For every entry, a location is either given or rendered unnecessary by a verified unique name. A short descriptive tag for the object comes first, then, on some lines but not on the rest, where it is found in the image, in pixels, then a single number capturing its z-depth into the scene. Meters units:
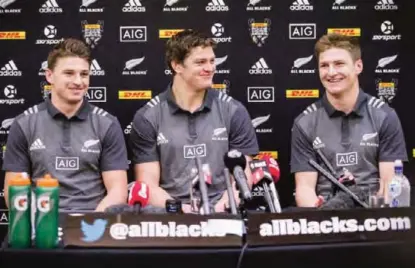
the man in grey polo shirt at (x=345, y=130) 7.41
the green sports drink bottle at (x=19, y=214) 4.44
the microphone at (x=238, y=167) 4.63
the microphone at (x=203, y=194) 4.63
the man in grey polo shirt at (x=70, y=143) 7.23
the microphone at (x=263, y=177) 4.79
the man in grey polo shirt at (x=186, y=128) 7.60
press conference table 4.43
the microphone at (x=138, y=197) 5.03
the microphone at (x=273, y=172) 4.83
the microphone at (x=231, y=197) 4.59
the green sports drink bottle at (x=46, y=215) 4.45
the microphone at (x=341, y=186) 4.83
